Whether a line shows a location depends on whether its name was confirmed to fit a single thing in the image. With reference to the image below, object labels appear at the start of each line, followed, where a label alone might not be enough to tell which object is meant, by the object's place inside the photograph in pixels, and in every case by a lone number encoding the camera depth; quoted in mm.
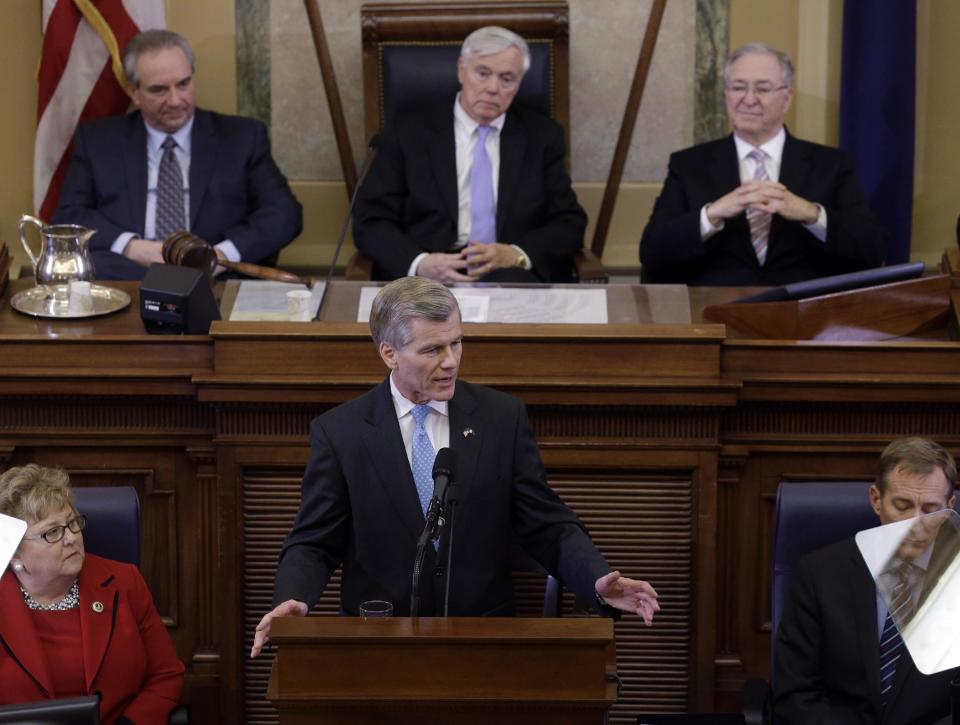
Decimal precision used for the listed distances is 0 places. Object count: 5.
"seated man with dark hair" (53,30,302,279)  10953
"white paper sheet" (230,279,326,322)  8797
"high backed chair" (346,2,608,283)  11375
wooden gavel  9148
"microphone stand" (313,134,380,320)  9329
